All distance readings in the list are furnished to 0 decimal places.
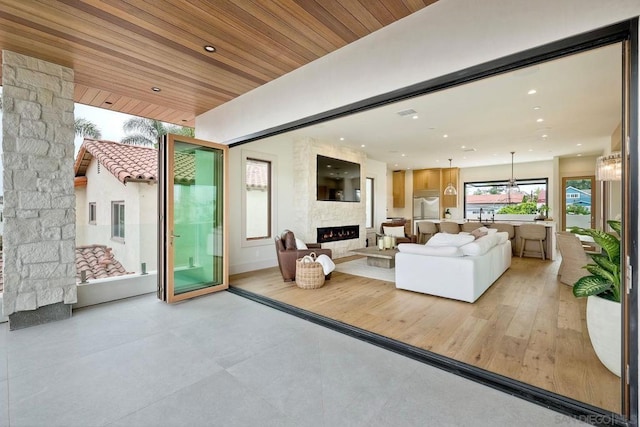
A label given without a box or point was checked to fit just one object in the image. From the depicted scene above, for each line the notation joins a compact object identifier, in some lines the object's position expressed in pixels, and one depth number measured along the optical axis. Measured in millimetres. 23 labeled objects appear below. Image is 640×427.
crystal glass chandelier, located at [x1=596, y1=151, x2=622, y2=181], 3846
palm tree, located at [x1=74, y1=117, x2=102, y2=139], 12515
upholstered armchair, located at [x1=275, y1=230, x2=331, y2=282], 4945
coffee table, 5672
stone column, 3104
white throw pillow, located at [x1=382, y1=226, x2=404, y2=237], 7820
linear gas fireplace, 6918
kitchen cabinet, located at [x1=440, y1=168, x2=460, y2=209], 10398
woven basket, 4512
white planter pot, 2131
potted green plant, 2146
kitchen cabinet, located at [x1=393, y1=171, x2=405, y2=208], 11148
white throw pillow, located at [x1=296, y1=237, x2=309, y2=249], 5309
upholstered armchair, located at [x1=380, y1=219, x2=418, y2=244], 7586
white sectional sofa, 3822
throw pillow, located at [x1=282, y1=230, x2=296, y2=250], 5075
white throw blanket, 4703
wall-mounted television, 6875
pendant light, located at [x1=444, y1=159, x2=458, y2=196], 9718
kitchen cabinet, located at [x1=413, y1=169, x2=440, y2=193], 10523
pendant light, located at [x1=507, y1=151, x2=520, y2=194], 9322
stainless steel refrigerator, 10539
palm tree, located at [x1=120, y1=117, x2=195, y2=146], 13156
